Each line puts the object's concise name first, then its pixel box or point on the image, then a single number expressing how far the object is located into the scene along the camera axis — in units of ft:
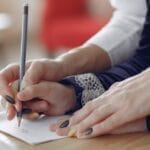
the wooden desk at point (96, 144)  2.10
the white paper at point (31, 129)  2.18
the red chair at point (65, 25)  10.34
